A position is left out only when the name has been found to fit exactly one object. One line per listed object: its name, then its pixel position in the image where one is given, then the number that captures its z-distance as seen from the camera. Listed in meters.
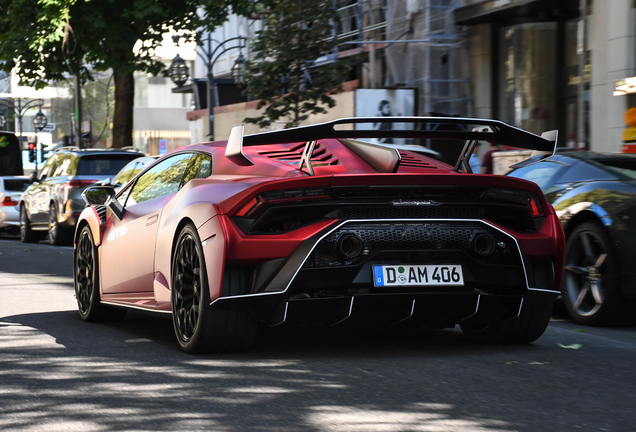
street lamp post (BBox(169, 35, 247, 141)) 27.00
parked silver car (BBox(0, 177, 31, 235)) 23.52
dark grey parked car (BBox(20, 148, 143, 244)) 18.48
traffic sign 49.45
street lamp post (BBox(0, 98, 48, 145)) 53.34
